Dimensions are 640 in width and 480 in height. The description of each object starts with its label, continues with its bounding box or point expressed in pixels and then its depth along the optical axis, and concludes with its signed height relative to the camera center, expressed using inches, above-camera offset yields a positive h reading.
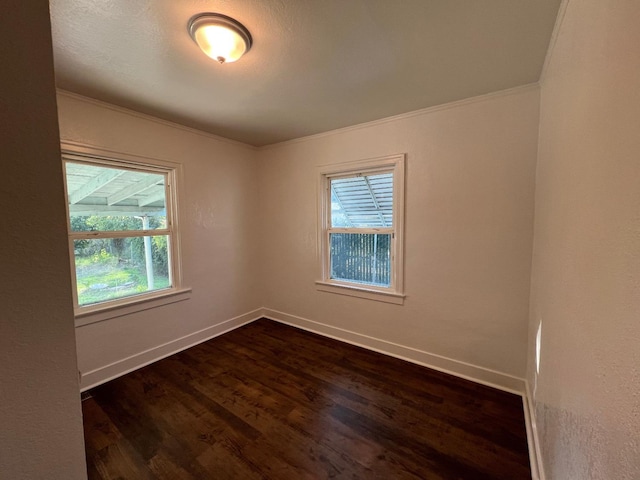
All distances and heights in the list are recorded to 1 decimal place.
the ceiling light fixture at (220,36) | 51.3 +39.6
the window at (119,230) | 85.3 -1.3
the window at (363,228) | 102.3 -1.7
